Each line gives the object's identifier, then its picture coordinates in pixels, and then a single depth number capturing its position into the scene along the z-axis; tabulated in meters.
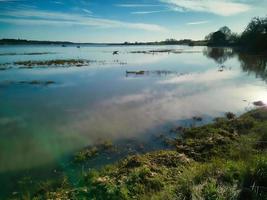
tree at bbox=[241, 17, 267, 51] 52.96
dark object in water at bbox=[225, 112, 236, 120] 10.75
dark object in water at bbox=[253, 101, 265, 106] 12.88
